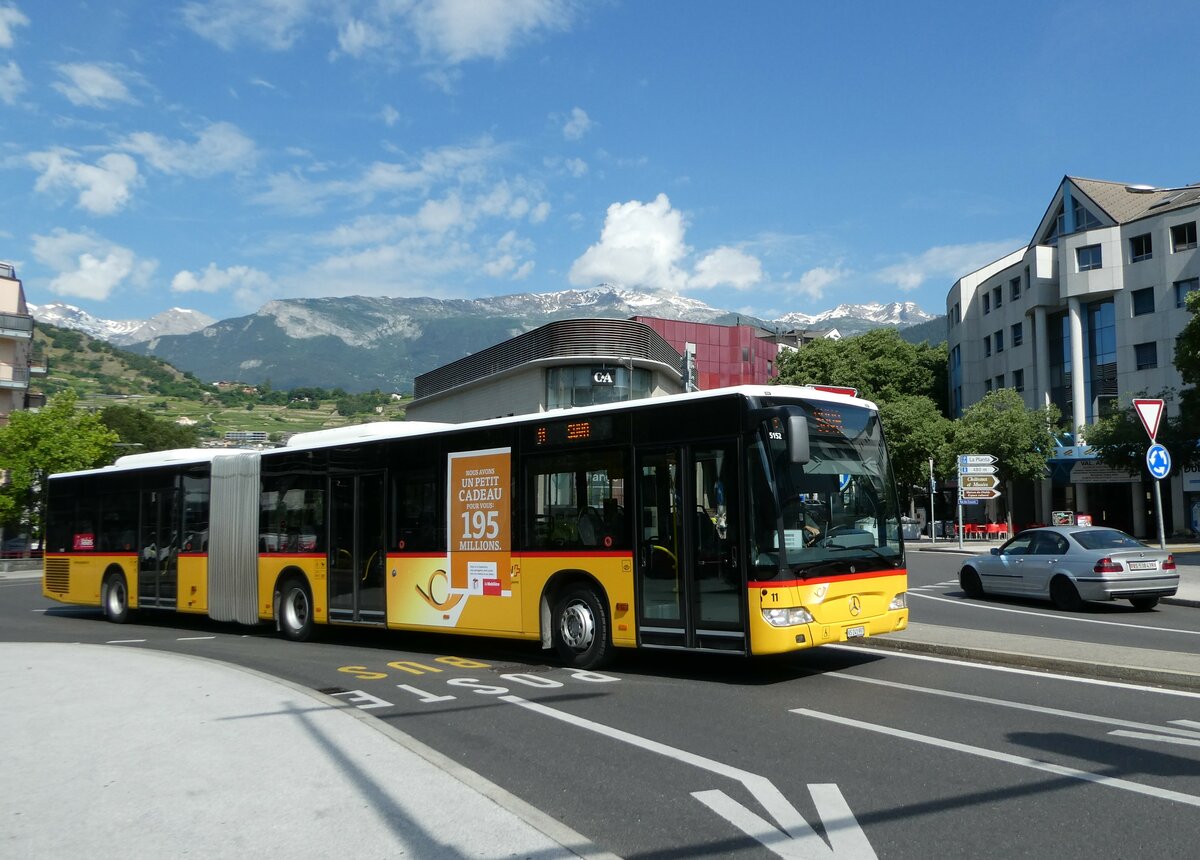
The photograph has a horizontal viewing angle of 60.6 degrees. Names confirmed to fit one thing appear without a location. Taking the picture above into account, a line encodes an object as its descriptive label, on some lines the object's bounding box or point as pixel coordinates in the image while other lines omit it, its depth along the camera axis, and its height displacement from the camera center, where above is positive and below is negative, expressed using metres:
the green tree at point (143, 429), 94.50 +7.38
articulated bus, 9.76 -0.29
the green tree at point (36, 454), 53.03 +2.84
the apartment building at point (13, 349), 66.88 +10.77
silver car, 16.47 -1.20
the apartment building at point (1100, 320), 49.81 +9.34
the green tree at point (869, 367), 67.44 +9.01
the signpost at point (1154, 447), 18.81 +0.87
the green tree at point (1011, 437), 48.31 +2.86
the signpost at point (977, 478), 37.62 +0.73
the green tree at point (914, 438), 56.91 +3.34
